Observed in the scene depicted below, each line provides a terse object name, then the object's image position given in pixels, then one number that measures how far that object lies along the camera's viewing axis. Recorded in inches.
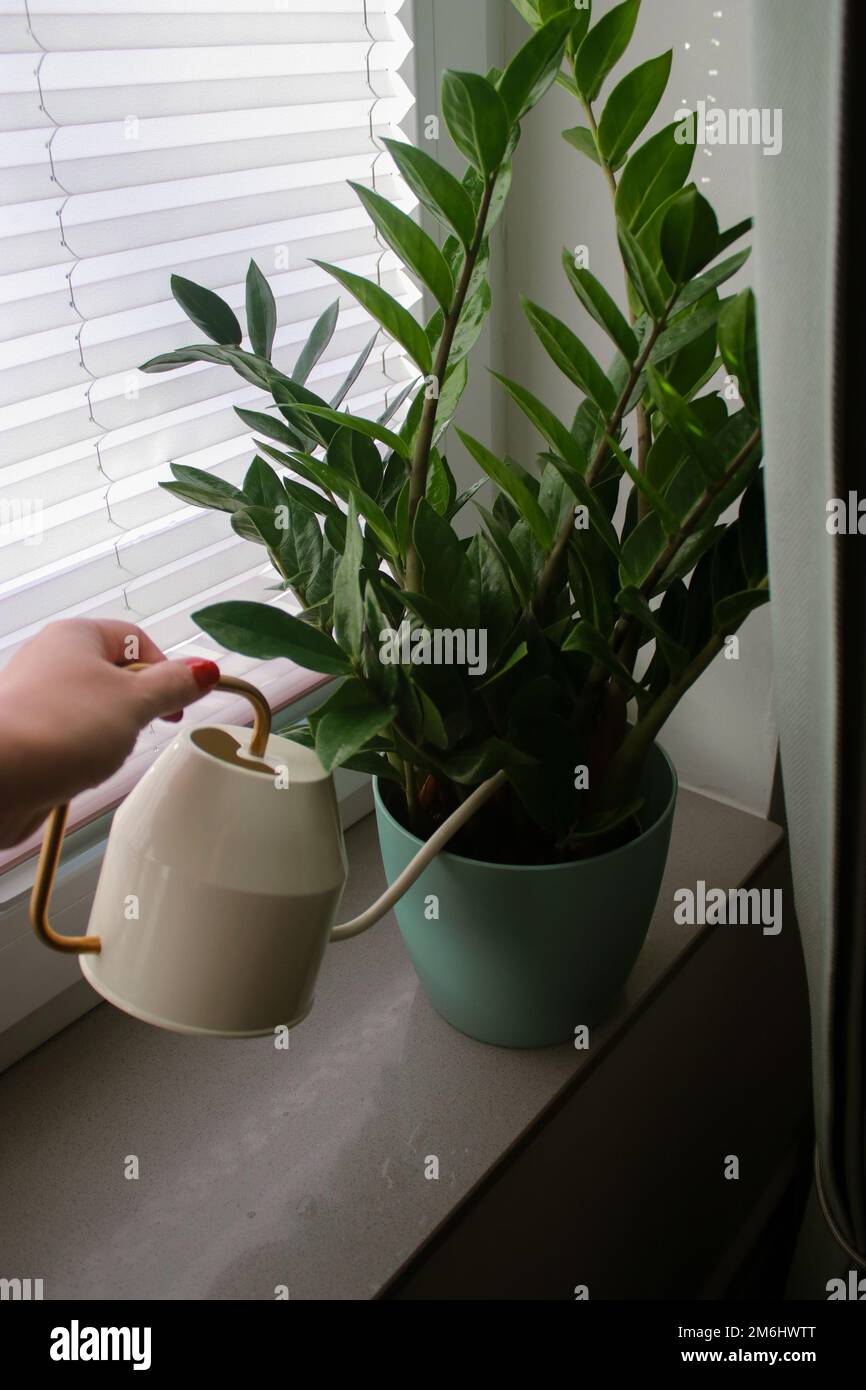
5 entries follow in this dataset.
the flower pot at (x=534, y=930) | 25.6
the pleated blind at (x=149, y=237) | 25.5
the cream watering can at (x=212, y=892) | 19.2
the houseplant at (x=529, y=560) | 21.0
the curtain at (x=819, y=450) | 16.3
